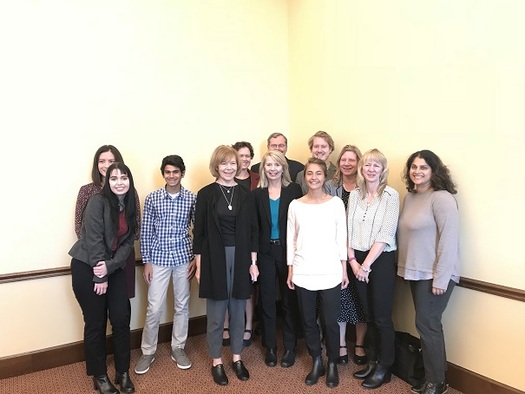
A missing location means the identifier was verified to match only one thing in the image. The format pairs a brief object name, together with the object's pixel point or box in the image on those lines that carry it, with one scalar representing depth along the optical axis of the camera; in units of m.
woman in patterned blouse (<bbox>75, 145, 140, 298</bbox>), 2.57
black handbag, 2.38
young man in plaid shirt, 2.67
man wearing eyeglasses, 3.12
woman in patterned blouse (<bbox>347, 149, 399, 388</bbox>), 2.38
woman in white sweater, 2.37
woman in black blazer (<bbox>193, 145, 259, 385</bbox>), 2.42
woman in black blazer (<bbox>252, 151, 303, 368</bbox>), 2.54
